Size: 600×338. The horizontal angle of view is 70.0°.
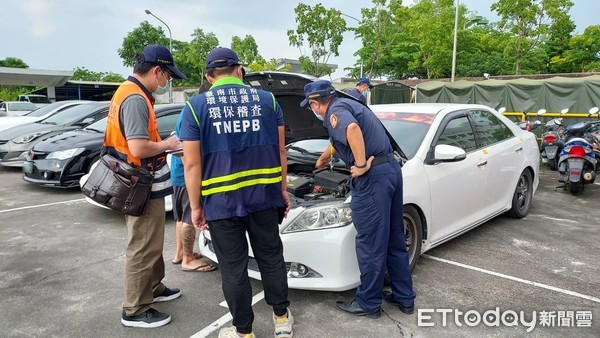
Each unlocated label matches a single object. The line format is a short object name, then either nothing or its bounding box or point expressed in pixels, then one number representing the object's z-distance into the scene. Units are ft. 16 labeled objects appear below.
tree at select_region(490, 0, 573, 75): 74.23
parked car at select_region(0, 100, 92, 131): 32.53
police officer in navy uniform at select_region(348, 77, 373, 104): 25.64
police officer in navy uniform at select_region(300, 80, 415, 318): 9.45
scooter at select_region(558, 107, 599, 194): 21.42
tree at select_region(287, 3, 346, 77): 83.41
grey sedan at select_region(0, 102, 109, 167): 26.68
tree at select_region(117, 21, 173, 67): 187.73
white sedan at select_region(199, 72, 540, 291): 10.01
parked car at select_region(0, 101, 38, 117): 55.91
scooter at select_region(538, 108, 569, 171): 28.09
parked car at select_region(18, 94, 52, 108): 80.19
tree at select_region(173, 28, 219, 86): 107.65
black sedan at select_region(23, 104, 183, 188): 21.59
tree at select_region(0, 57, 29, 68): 202.98
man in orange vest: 8.80
